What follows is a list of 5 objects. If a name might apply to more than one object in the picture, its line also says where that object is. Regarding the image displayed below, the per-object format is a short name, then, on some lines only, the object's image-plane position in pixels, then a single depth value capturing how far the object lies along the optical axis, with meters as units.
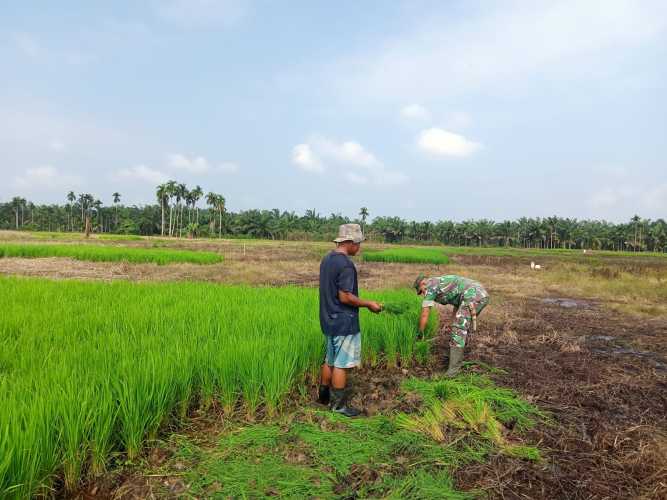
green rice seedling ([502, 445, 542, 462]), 2.53
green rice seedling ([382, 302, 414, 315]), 4.48
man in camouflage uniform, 4.16
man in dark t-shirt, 3.09
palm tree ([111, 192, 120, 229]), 86.44
